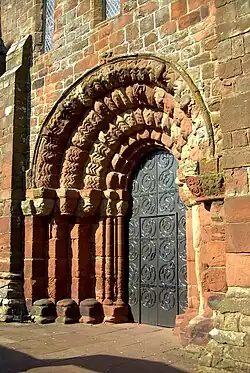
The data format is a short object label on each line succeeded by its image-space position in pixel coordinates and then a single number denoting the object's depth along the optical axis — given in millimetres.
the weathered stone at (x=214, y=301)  5182
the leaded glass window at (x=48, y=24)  8836
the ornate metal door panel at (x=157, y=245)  7035
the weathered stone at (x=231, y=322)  4312
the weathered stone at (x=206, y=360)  4316
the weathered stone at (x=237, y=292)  4392
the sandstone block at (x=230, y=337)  4195
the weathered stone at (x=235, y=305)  4301
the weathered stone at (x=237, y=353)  4078
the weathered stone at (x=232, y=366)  4039
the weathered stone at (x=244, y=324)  4219
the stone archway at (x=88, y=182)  7508
